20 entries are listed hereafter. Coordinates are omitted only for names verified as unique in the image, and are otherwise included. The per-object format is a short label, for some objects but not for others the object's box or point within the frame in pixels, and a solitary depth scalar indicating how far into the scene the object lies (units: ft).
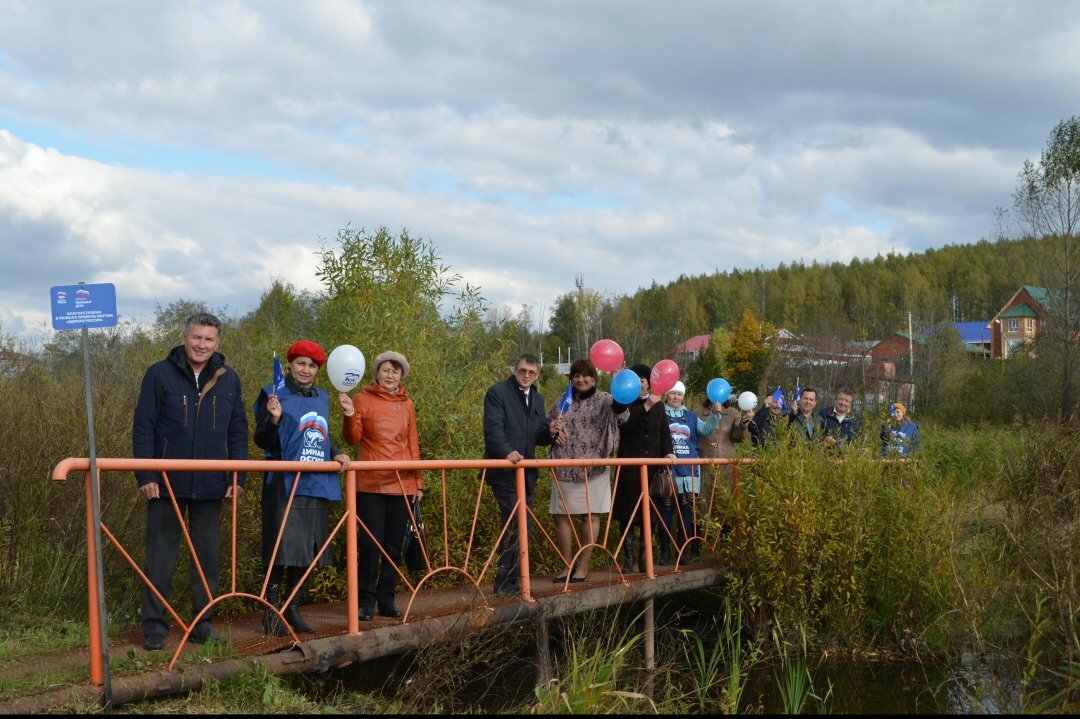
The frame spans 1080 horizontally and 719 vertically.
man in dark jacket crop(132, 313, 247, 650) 16.02
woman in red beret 17.62
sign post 13.35
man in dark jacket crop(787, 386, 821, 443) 30.71
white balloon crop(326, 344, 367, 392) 20.06
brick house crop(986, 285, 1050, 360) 236.02
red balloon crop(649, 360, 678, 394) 27.04
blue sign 13.82
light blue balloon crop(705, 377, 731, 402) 29.63
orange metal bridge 14.07
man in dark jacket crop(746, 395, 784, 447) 27.84
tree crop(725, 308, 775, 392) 184.65
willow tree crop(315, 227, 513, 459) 27.07
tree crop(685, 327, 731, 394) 181.18
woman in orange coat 19.33
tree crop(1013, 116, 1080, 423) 94.68
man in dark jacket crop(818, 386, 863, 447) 30.50
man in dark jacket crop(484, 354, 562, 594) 21.83
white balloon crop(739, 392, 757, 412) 32.01
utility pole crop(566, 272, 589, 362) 224.33
